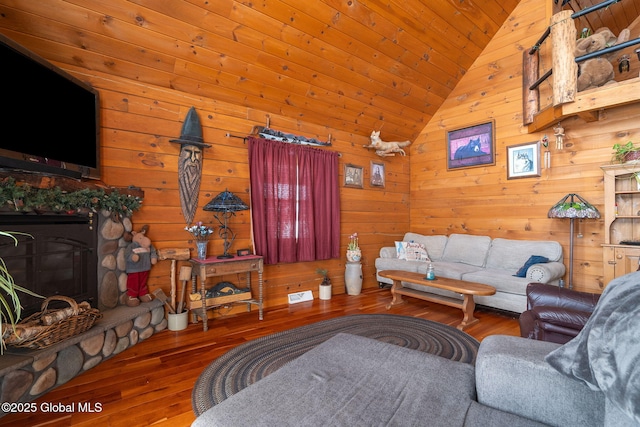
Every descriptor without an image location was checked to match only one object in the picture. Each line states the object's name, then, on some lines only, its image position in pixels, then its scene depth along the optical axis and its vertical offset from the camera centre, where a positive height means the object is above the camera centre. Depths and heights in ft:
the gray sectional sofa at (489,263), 10.30 -2.16
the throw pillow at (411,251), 14.25 -1.86
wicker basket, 5.93 -2.32
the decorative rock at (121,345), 7.78 -3.39
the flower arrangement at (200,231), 9.86 -0.50
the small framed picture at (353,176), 14.69 +1.88
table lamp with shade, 9.92 +0.32
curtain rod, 11.22 +3.02
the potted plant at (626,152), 9.66 +1.89
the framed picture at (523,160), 12.54 +2.20
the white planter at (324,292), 13.09 -3.40
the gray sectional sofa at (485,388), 2.35 -2.08
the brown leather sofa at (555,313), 5.29 -1.89
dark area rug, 6.38 -3.64
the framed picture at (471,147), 13.98 +3.20
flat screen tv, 6.24 +2.38
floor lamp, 10.22 +0.02
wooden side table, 9.52 -1.85
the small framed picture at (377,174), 15.76 +2.08
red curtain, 11.69 +0.56
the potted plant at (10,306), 5.82 -1.88
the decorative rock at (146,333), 8.59 -3.40
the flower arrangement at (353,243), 14.24 -1.40
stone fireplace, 5.77 -1.89
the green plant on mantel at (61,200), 6.12 +0.44
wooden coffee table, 9.48 -2.53
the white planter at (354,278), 13.89 -2.99
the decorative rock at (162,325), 9.25 -3.41
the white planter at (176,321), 9.46 -3.34
